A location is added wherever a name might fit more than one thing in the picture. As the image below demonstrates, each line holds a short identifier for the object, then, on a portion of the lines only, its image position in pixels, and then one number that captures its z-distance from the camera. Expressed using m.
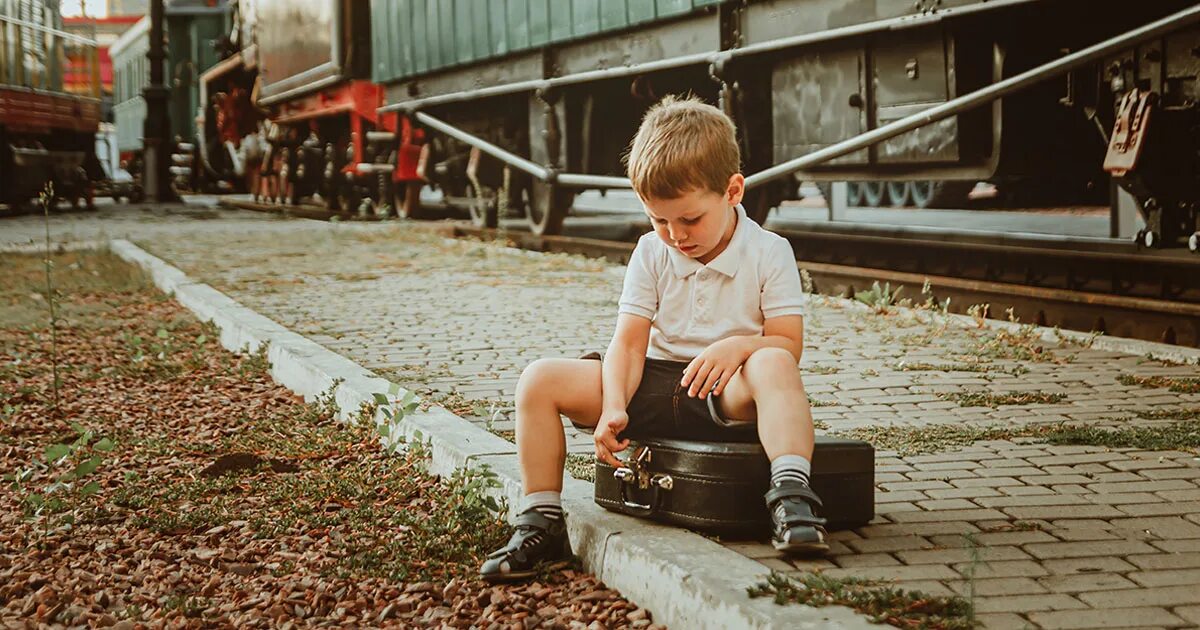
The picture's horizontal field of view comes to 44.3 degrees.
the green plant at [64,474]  4.26
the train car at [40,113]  22.64
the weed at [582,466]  4.09
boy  3.34
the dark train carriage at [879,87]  7.29
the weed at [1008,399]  5.13
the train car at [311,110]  19.41
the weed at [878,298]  7.80
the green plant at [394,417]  4.70
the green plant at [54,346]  5.96
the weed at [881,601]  2.69
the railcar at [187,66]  35.34
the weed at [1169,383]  5.25
